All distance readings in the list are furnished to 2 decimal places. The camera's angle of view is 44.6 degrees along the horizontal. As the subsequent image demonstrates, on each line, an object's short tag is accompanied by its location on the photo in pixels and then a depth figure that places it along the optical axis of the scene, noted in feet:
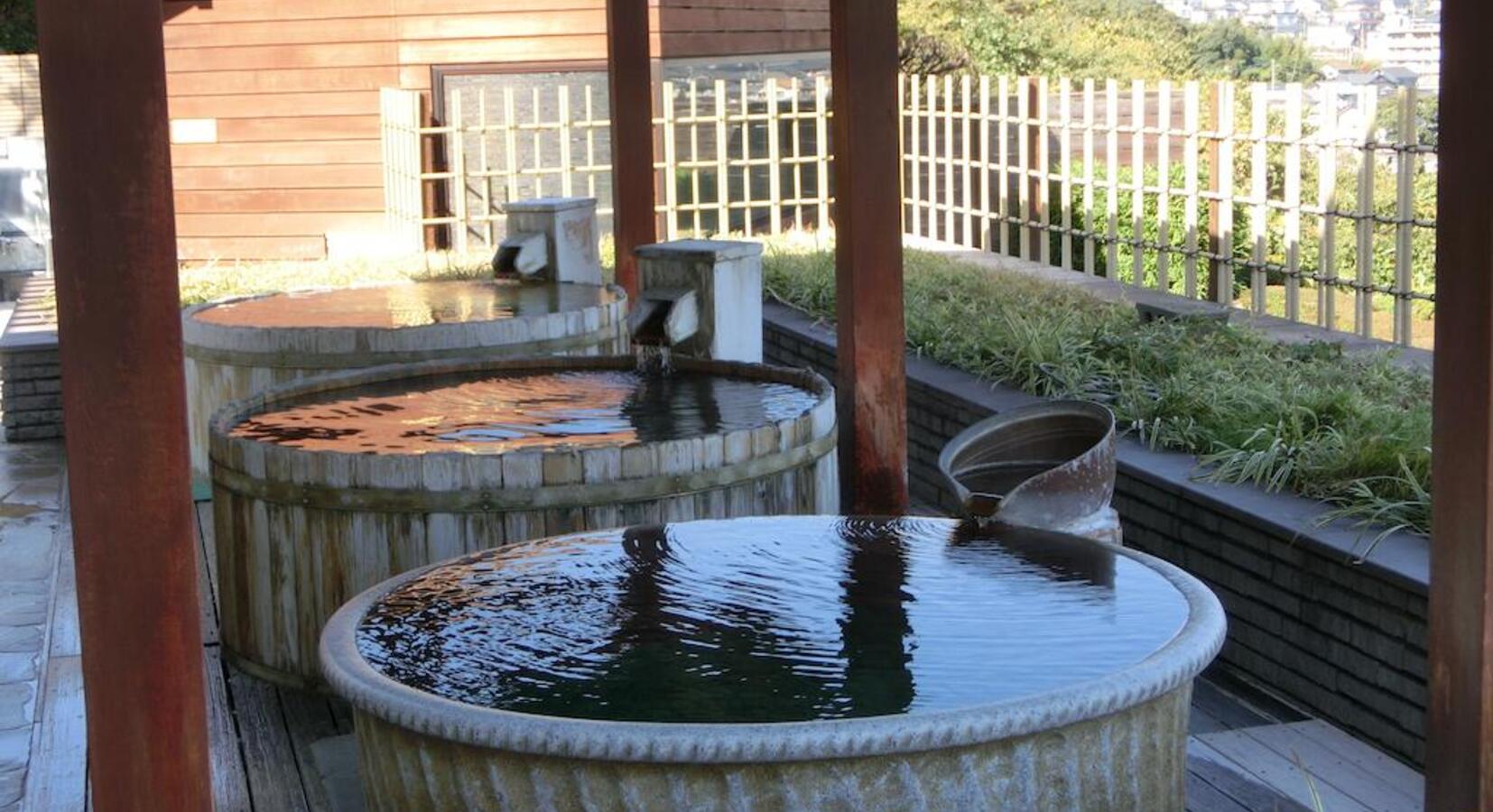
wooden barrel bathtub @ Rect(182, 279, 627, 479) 22.97
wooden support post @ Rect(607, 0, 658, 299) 27.63
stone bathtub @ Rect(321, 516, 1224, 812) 9.80
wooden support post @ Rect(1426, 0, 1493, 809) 11.61
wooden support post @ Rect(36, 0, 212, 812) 9.81
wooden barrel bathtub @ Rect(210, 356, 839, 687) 15.76
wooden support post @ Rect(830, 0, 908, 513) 19.53
